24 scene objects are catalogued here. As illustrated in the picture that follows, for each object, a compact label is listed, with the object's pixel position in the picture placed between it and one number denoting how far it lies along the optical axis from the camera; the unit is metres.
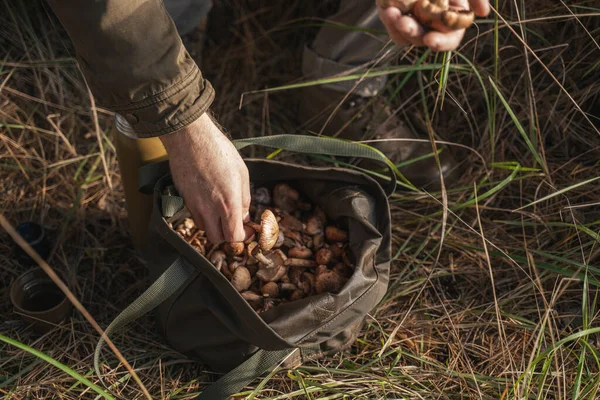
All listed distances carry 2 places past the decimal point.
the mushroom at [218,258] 1.43
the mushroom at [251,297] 1.40
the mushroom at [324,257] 1.49
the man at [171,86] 1.10
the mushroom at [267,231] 1.37
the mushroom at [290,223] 1.55
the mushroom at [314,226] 1.56
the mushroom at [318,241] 1.55
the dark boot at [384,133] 1.93
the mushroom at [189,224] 1.47
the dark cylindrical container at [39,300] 1.54
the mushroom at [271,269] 1.44
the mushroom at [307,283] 1.44
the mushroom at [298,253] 1.51
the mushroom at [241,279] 1.42
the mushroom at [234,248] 1.39
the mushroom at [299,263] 1.50
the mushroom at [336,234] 1.51
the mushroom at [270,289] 1.42
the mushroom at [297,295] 1.43
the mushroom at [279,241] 1.51
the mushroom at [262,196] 1.58
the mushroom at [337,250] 1.51
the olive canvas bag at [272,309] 1.27
